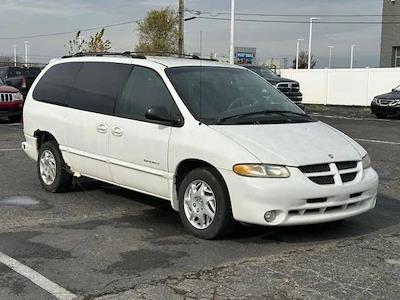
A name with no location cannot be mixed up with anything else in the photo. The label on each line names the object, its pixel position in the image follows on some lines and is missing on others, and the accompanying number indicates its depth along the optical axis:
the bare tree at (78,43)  33.47
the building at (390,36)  38.84
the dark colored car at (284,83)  23.19
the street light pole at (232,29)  38.72
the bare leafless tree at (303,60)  84.06
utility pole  37.38
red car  17.30
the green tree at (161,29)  46.81
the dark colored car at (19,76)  21.48
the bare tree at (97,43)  33.62
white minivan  5.34
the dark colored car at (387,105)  21.64
